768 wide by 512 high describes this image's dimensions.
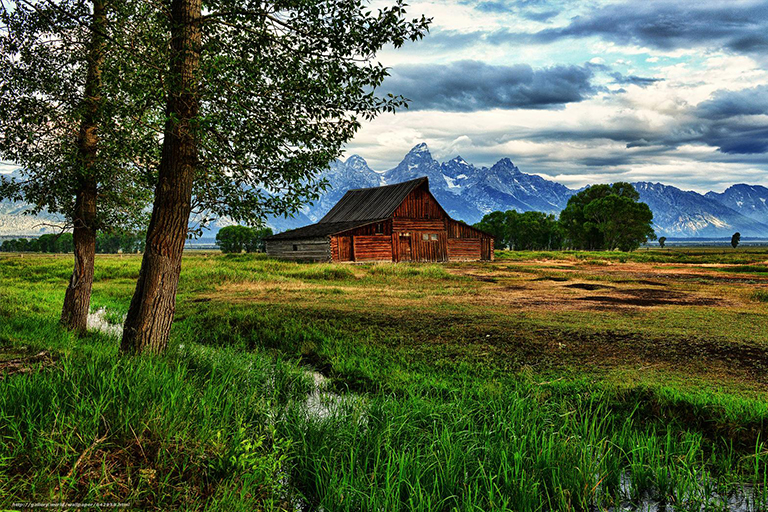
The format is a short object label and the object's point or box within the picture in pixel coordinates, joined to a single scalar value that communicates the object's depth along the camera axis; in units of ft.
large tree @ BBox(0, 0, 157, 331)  31.17
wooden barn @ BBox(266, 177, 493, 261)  144.46
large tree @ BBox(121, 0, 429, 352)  25.21
